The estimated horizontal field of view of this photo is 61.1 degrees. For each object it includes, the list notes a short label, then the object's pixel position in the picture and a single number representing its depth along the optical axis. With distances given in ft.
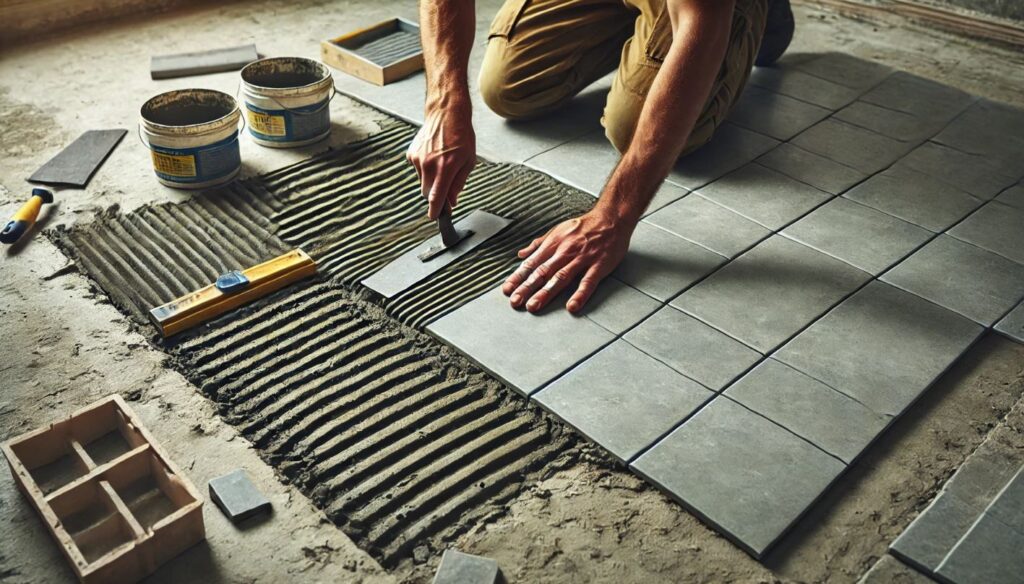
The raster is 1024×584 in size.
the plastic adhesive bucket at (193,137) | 8.69
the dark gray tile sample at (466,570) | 5.21
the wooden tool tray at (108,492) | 5.08
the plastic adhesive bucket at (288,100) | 9.53
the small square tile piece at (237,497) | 5.58
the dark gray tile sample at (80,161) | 8.99
